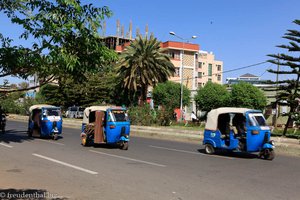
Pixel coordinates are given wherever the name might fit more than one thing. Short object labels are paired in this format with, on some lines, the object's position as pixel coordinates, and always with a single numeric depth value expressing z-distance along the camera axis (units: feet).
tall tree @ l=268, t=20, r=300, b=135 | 81.85
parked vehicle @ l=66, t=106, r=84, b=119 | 182.74
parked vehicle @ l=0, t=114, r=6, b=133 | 84.12
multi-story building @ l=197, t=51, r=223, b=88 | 320.42
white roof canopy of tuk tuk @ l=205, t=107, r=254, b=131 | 51.18
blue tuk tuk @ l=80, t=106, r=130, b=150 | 56.54
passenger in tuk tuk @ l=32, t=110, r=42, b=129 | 76.54
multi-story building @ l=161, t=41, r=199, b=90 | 254.68
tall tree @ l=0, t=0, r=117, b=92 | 14.37
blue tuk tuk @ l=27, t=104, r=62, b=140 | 73.46
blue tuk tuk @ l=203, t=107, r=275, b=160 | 47.09
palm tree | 148.36
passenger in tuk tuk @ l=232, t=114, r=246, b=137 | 49.39
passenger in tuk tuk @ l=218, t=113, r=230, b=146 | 51.55
